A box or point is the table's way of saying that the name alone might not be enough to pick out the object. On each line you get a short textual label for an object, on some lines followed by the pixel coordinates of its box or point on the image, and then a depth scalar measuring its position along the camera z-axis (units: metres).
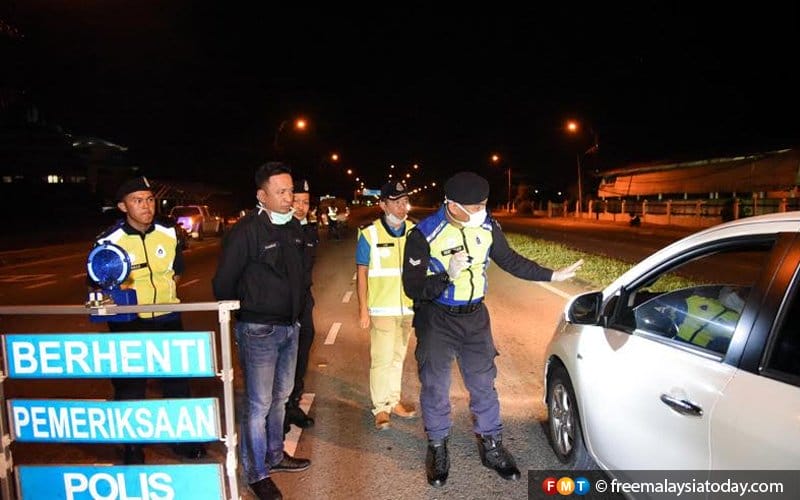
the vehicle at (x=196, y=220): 25.70
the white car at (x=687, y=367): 2.17
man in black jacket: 3.49
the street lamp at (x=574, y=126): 38.83
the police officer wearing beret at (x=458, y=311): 3.72
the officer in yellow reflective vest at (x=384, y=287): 4.73
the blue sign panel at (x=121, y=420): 2.87
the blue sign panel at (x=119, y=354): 2.82
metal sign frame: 2.80
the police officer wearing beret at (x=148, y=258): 4.14
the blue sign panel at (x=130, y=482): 2.89
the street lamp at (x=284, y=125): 34.47
